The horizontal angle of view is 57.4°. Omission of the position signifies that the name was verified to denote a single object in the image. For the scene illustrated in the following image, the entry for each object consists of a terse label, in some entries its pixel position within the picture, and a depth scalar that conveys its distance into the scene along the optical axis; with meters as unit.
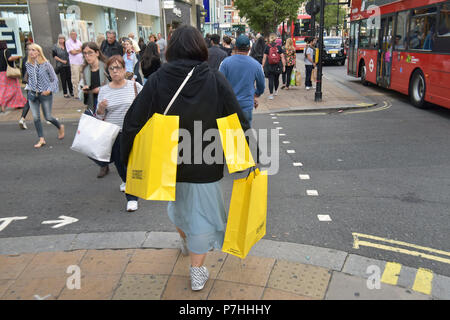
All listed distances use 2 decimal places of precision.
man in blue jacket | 5.54
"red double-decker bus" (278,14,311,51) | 38.44
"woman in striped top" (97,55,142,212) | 4.52
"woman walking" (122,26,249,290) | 2.64
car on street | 25.09
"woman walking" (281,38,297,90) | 13.60
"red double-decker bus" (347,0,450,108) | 9.16
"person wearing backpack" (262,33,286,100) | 11.91
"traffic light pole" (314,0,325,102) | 11.38
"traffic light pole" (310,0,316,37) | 15.52
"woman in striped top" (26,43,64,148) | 7.05
